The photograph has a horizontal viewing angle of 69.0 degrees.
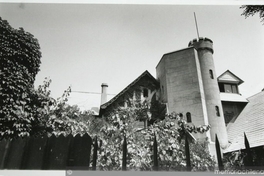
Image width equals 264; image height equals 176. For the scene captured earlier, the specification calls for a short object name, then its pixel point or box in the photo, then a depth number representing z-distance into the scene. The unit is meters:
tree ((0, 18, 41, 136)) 6.81
